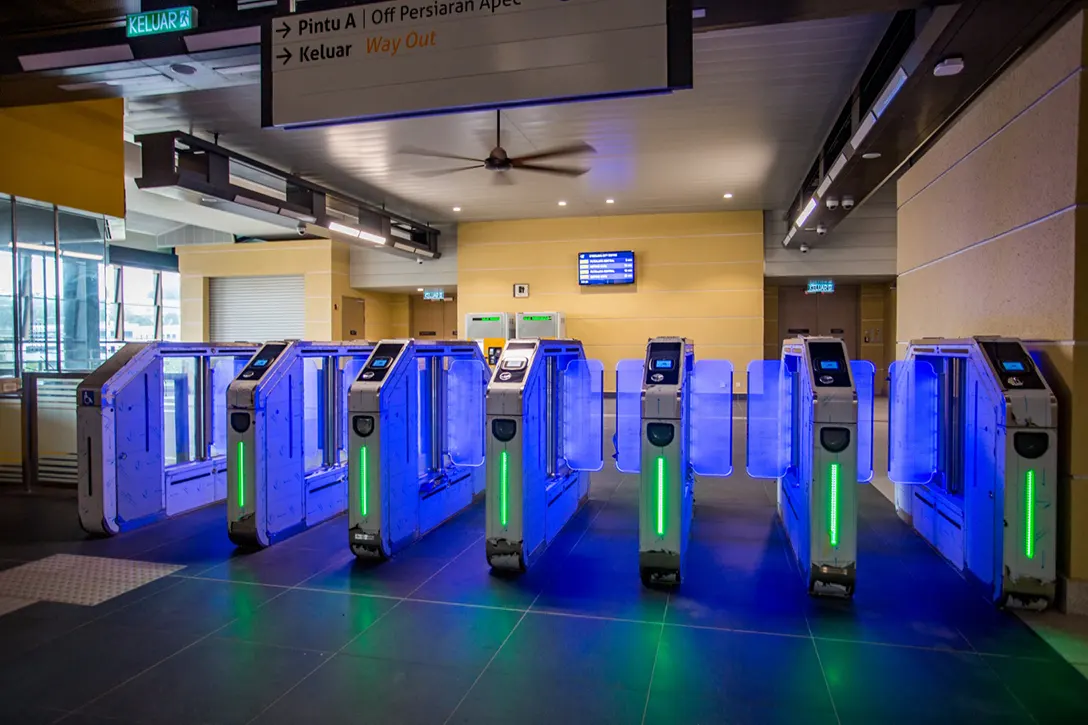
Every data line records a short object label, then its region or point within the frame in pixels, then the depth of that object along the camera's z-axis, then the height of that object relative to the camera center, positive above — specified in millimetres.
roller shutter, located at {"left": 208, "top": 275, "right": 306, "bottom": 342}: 13328 +897
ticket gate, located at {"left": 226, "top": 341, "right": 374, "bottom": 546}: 4262 -647
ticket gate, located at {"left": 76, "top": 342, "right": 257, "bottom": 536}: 4543 -637
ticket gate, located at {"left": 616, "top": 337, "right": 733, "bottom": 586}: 3582 -613
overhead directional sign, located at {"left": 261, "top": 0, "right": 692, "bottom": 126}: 2854 +1349
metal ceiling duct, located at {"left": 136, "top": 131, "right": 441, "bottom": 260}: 6742 +1952
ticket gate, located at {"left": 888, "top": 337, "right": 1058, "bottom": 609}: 3262 -656
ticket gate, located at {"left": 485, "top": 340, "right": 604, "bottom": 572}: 3799 -647
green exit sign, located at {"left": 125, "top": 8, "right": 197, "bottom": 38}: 3721 +1874
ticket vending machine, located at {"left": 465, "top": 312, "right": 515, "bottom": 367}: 11648 +451
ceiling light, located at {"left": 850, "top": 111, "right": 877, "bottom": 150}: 4982 +1753
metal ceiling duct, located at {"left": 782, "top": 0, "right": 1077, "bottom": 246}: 3324 +1689
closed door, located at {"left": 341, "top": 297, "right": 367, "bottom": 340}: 13414 +697
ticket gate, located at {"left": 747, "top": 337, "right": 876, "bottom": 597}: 3387 -611
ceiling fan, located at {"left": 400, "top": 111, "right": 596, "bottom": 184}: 6566 +1953
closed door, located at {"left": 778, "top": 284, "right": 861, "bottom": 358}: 13773 +812
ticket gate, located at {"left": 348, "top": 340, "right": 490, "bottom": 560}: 4035 -623
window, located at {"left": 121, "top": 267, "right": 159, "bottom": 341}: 14258 +1055
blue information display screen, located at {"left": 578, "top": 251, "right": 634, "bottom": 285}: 11594 +1491
